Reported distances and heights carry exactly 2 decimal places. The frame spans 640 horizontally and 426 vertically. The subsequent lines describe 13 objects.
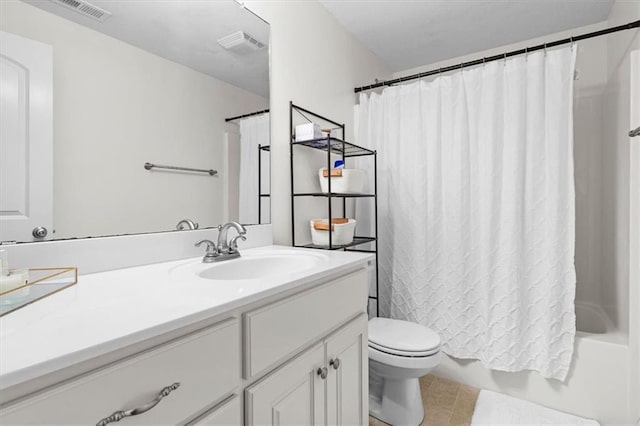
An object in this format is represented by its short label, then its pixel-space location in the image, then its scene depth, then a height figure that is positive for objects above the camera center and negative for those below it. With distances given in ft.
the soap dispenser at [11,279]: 2.14 -0.45
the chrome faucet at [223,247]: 3.94 -0.44
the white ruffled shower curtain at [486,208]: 5.55 +0.06
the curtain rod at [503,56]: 5.05 +2.83
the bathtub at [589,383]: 5.21 -2.97
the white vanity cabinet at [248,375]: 1.65 -1.09
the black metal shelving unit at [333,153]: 5.67 +1.20
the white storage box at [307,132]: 5.42 +1.35
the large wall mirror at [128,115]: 2.86 +1.08
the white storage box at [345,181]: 5.82 +0.56
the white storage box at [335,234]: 5.70 -0.38
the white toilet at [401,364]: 4.88 -2.29
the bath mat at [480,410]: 5.37 -3.45
